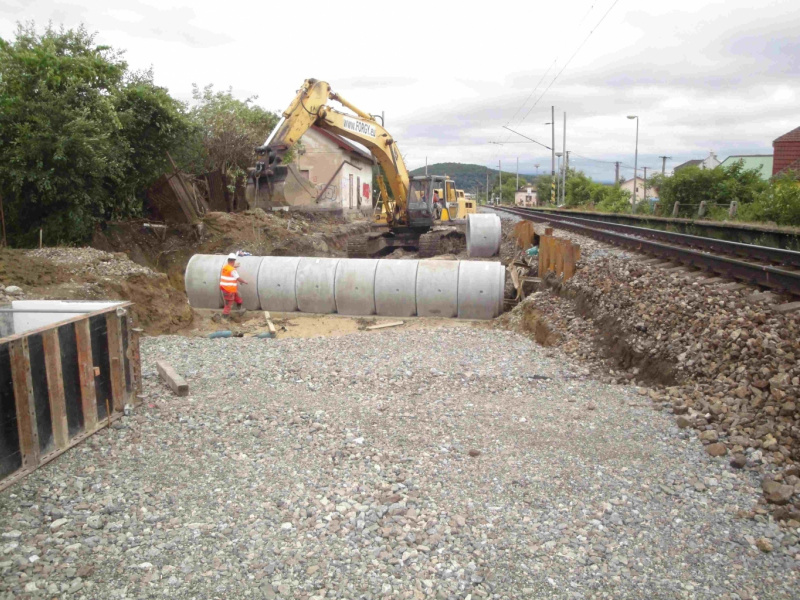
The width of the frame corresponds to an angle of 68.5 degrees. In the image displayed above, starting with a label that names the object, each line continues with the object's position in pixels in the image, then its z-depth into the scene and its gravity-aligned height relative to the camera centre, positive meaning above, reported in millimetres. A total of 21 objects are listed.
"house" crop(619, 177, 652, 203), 93650 +5727
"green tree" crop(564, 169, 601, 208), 57428 +2899
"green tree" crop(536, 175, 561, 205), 77300 +4155
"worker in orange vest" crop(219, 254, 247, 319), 12805 -1242
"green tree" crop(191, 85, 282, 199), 22891 +3332
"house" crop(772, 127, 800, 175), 37375 +4247
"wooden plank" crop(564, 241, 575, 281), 11109 -795
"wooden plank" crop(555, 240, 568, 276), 11797 -751
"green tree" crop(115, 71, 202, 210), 15055 +2480
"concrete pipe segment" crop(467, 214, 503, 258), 18484 -519
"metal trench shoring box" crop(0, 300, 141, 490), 4336 -1283
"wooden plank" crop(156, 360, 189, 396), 6445 -1728
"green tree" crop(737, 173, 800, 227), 16750 +328
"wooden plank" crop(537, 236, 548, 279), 13414 -803
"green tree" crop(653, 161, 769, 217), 25672 +1343
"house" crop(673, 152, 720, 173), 65125 +6409
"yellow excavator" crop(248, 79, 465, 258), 14328 +1282
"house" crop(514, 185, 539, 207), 117812 +4875
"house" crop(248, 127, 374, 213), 25781 +2796
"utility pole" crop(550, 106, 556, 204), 51550 +7623
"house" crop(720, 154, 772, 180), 51344 +4972
